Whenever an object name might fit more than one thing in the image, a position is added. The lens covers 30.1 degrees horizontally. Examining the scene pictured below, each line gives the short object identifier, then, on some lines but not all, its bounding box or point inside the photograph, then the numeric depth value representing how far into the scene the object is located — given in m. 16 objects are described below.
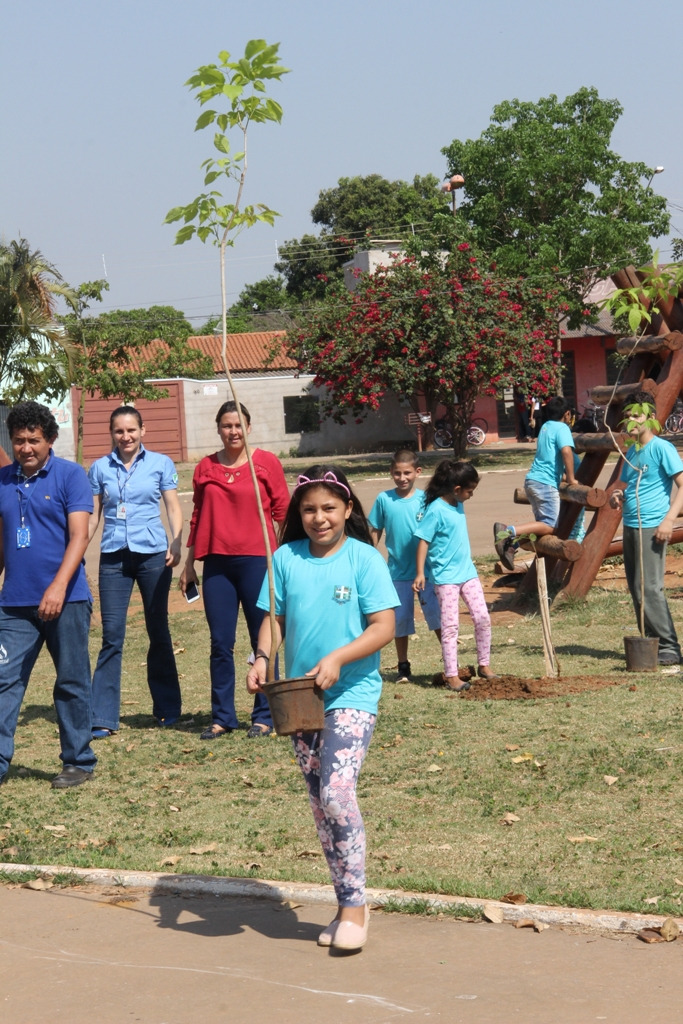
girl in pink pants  8.67
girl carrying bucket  4.21
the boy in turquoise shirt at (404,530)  8.85
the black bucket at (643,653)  8.92
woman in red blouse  7.56
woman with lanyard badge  7.88
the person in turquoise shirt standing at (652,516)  9.14
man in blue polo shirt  6.50
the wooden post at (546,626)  8.81
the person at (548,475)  12.37
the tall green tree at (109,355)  31.38
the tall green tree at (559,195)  40.50
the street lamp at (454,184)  40.19
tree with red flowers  31.17
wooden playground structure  11.82
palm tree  27.09
